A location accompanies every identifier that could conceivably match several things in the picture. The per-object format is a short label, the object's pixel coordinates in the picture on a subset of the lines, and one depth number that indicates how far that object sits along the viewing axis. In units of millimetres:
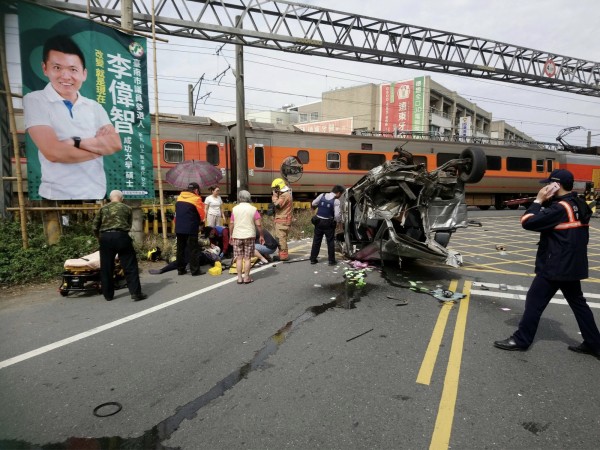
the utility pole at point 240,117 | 13250
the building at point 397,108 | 41281
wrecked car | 6523
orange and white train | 14211
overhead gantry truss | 11906
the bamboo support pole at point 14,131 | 6980
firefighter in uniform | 8344
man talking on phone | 3604
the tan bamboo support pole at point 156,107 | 8867
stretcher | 5922
